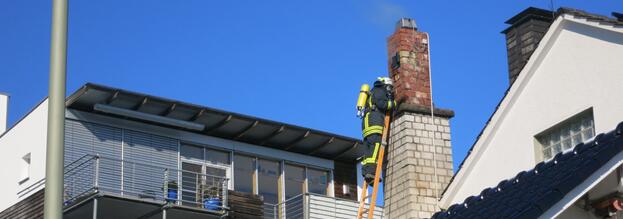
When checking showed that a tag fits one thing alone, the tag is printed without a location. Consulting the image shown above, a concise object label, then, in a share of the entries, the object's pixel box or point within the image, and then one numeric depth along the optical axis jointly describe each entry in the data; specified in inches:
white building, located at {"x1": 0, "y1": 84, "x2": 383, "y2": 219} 1323.8
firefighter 905.5
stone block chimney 876.6
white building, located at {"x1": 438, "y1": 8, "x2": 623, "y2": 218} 749.9
